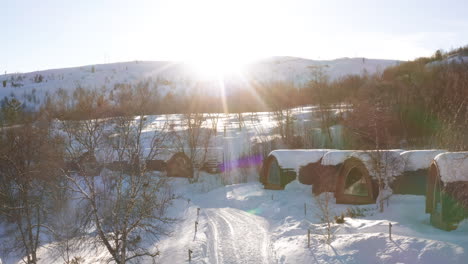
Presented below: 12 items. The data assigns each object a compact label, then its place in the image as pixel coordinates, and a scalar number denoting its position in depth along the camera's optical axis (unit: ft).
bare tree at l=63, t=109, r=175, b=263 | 46.98
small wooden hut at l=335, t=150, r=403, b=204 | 60.41
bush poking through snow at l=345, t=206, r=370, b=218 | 57.36
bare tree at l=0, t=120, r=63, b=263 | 69.72
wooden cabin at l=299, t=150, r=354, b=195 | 67.51
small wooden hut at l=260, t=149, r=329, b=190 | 75.86
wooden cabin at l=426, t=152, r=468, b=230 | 43.41
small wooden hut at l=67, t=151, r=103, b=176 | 63.52
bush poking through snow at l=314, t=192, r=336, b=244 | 45.45
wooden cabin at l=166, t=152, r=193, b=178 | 101.86
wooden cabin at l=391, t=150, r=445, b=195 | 58.44
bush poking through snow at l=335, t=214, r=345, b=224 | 51.34
